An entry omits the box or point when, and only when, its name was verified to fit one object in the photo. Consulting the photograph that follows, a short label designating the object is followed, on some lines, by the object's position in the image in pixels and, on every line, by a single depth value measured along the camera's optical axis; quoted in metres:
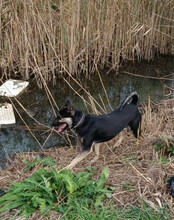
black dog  3.24
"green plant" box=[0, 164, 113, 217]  2.65
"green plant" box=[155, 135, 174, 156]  3.54
